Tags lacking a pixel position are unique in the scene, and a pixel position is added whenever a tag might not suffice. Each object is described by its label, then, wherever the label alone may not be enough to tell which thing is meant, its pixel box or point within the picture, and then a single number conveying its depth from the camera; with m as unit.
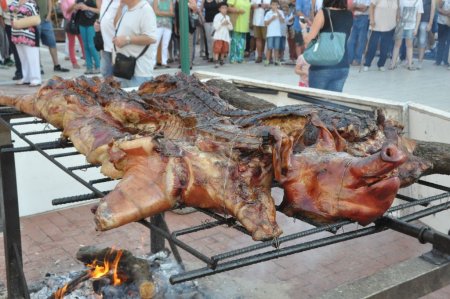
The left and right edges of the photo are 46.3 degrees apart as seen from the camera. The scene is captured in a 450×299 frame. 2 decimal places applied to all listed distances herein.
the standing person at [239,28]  14.45
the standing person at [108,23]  6.77
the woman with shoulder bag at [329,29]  5.85
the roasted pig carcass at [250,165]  1.86
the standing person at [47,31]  11.60
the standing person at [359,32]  13.47
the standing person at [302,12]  13.20
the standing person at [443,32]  13.84
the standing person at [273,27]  14.28
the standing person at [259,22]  14.80
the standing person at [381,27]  13.02
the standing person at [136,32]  6.16
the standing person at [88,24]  11.74
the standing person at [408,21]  13.02
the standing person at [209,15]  14.38
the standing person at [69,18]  12.12
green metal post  6.80
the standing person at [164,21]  12.37
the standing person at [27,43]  9.26
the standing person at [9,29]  10.18
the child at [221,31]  13.83
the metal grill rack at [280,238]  1.67
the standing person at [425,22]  14.12
